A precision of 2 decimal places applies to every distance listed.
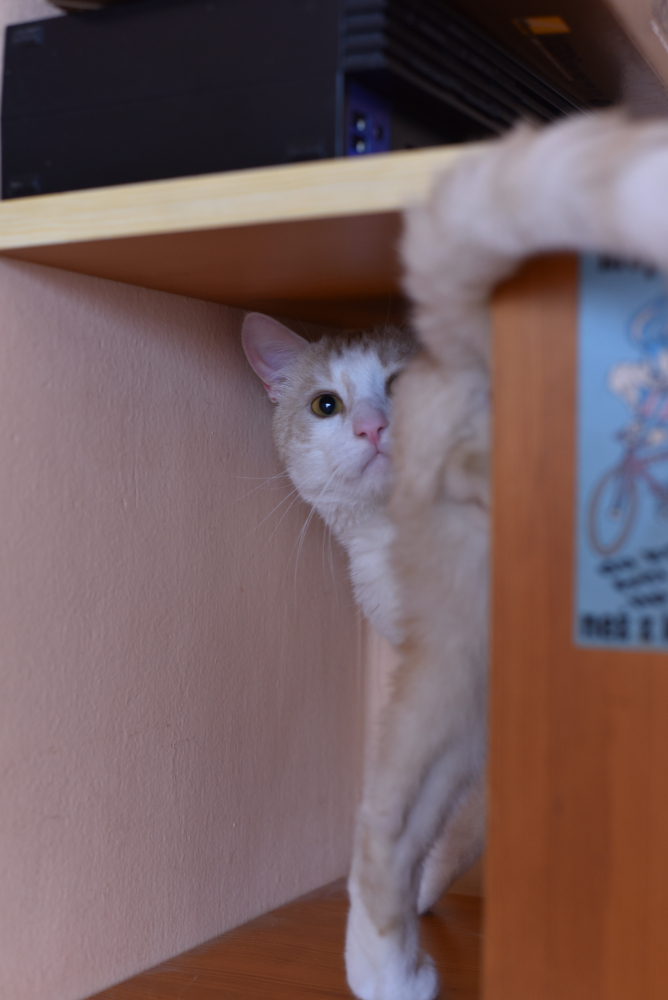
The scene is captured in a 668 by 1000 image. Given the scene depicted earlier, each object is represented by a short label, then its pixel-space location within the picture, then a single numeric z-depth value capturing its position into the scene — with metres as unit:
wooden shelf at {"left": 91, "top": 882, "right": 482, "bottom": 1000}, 1.14
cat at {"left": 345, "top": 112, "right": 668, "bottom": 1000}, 0.65
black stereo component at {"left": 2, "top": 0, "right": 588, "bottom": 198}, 0.86
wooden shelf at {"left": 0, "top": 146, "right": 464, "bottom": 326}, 0.80
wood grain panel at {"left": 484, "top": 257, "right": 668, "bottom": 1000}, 0.72
